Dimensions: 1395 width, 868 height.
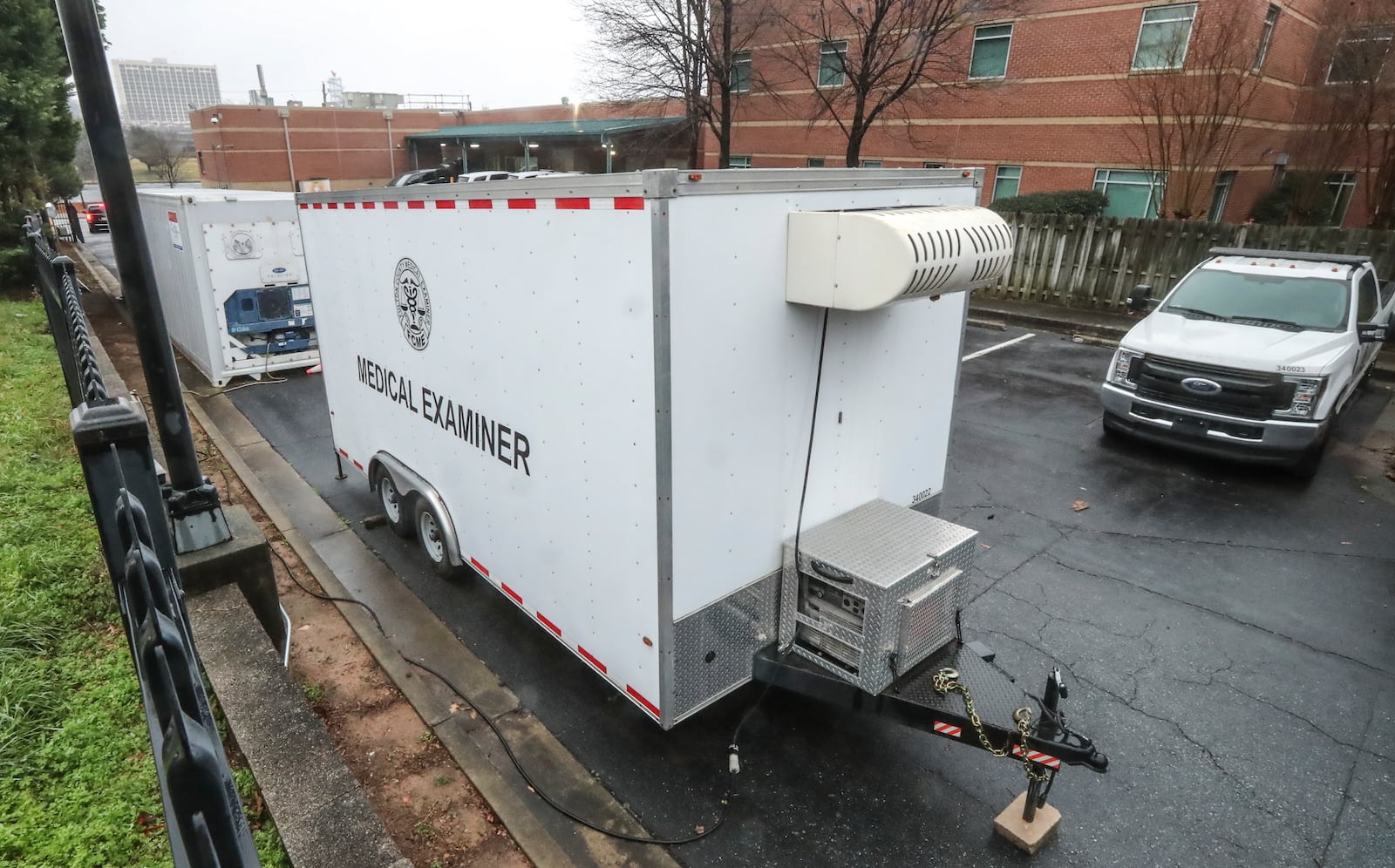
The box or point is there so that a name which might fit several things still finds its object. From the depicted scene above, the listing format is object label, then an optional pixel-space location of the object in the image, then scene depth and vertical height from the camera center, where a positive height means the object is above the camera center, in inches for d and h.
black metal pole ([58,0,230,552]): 158.6 -22.0
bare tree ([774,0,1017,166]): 771.4 +148.3
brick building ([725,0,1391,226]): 722.8 +101.7
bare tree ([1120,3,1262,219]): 666.8 +84.4
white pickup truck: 302.2 -66.1
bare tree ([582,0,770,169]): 847.1 +150.6
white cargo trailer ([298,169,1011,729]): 132.1 -43.0
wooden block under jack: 145.4 -120.0
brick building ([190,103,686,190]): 1777.8 +97.4
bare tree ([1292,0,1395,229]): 724.7 +82.4
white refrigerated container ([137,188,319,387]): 435.8 -55.7
